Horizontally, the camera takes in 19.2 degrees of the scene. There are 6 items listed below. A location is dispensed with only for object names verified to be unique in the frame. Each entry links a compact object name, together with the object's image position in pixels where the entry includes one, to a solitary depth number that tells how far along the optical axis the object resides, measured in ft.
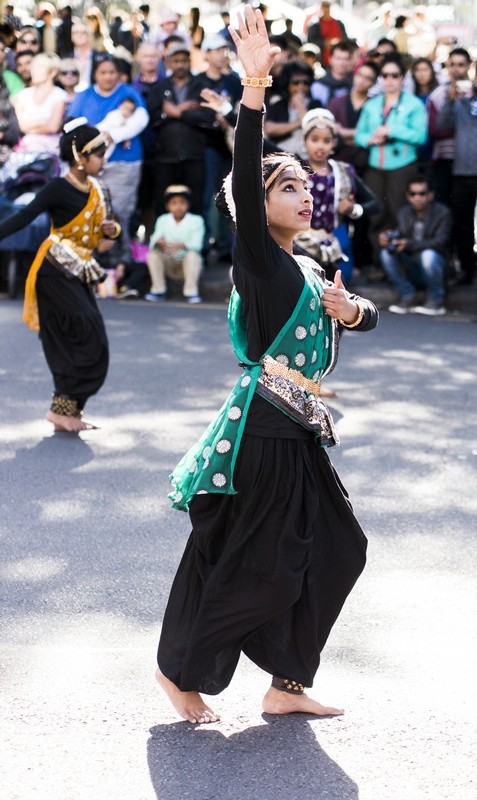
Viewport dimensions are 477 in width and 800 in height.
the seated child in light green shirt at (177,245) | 43.32
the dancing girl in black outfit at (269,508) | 13.66
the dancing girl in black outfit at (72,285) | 26.53
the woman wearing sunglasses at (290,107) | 43.62
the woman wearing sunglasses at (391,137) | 41.98
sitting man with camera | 41.65
